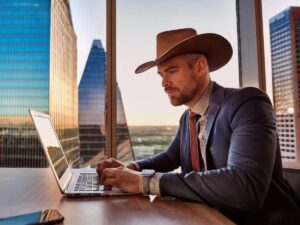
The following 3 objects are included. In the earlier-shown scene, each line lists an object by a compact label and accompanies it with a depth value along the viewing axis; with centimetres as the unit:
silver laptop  94
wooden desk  69
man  84
